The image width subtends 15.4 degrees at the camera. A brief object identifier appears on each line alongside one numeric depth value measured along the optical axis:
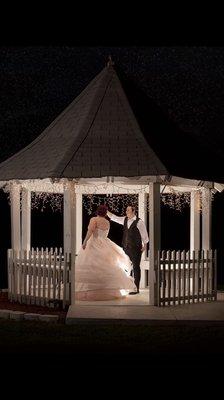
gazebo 17.36
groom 19.75
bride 18.36
